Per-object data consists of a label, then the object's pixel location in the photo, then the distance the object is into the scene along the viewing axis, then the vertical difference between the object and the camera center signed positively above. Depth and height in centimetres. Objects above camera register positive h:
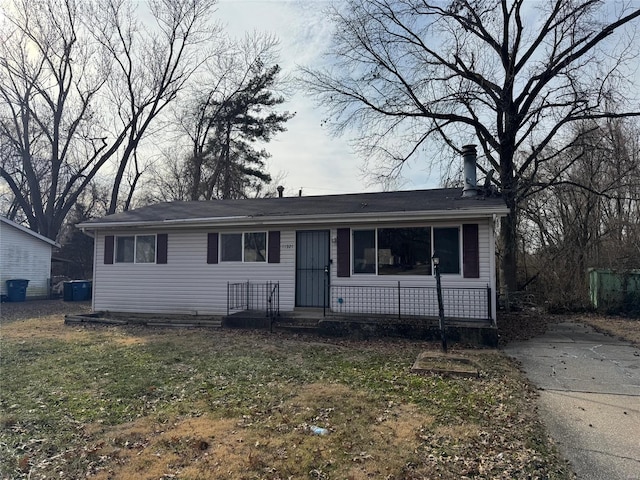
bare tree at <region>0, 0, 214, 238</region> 2291 +966
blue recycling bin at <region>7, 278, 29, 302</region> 1719 -104
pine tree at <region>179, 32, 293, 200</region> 2439 +832
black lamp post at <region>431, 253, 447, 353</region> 682 -81
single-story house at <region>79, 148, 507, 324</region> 873 +27
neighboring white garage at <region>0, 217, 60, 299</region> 1761 +36
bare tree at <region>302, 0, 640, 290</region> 1307 +660
